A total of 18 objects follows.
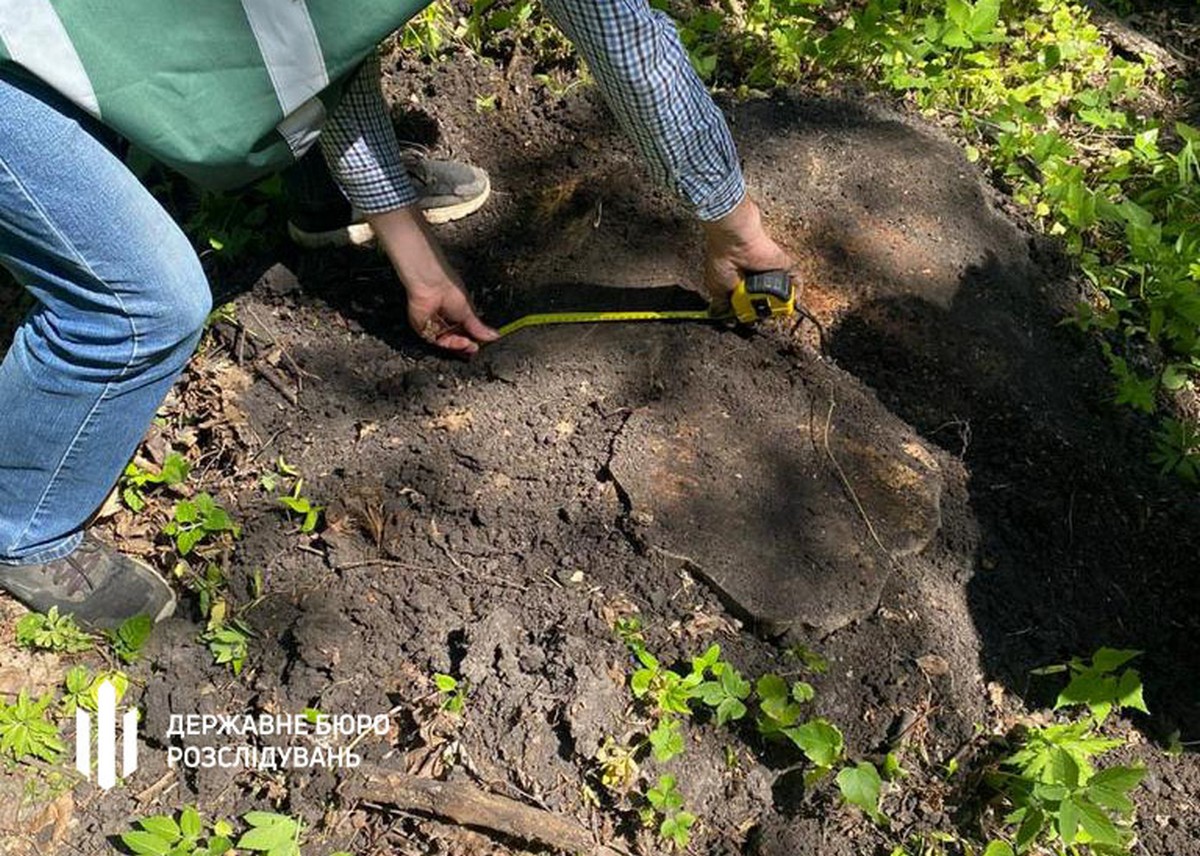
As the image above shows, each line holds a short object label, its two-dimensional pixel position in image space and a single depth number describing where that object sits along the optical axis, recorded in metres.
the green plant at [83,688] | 2.24
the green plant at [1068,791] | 1.92
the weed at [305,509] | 2.36
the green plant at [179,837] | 2.01
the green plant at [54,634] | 2.32
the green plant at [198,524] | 2.40
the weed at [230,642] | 2.25
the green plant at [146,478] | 2.51
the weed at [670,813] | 2.00
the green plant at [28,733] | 2.18
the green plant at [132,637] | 2.29
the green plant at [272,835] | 1.99
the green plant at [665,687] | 2.08
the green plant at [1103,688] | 2.14
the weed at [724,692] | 2.09
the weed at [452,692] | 2.10
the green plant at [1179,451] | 2.64
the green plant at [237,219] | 3.01
